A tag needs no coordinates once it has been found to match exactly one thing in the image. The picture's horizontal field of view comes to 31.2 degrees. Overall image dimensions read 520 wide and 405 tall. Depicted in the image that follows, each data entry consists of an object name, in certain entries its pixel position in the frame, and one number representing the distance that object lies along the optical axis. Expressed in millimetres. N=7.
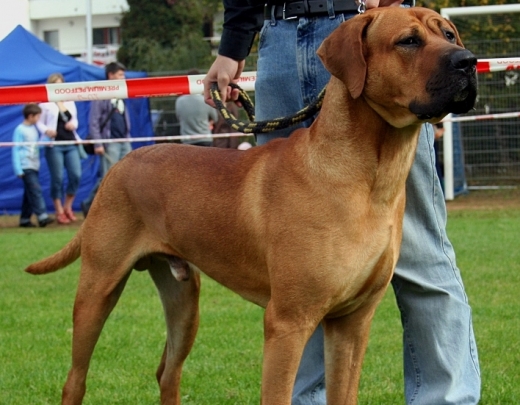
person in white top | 14805
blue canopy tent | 16516
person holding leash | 3969
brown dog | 3301
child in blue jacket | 14867
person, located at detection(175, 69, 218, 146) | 13477
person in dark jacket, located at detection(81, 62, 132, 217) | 14797
